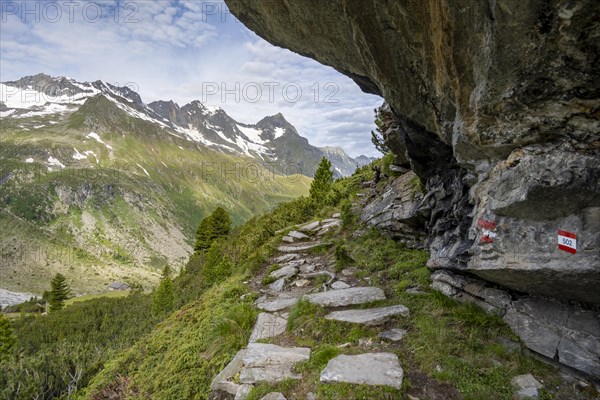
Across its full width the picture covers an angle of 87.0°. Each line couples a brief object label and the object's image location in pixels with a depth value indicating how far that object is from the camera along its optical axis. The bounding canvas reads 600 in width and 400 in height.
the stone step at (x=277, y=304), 10.91
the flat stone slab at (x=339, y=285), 11.53
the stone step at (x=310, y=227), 20.25
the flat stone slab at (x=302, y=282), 13.03
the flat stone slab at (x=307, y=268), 14.36
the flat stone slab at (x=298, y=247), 17.05
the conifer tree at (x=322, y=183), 27.44
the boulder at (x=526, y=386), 6.02
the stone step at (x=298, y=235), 19.36
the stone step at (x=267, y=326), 9.22
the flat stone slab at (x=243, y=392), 6.79
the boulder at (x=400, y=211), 12.92
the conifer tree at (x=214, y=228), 39.97
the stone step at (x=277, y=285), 12.98
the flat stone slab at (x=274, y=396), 6.43
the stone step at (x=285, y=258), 16.33
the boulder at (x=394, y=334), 7.81
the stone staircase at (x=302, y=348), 6.65
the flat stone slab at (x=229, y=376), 7.37
